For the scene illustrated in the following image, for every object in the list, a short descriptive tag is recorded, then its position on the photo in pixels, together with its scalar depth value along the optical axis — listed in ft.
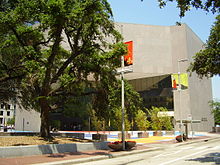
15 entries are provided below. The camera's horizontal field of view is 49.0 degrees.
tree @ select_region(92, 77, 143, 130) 65.26
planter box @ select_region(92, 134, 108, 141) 86.09
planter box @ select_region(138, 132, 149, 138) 117.00
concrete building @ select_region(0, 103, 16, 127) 382.01
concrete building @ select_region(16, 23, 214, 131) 188.44
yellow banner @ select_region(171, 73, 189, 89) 169.49
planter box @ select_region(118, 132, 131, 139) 103.91
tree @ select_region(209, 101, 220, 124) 207.51
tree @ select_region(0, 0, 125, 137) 47.67
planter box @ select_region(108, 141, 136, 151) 57.95
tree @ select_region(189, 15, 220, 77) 44.29
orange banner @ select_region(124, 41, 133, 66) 61.45
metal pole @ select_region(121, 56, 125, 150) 59.16
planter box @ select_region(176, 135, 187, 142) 89.76
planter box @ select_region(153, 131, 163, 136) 132.87
